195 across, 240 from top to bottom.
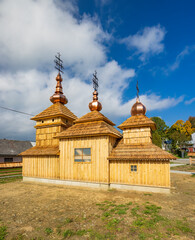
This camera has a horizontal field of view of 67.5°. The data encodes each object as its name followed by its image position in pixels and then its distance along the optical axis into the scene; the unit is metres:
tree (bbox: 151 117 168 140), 55.06
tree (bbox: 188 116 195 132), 71.24
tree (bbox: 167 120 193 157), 48.34
